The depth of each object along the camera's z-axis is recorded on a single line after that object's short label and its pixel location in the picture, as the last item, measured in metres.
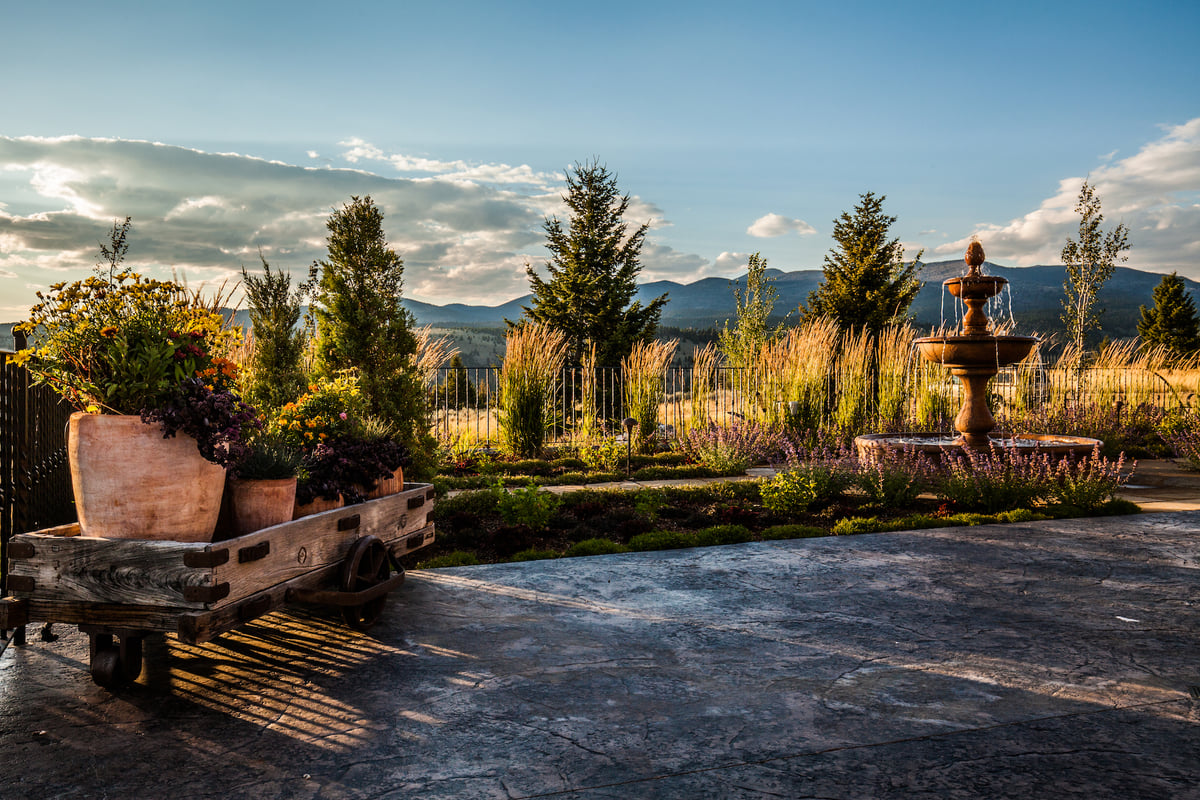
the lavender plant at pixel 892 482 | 6.18
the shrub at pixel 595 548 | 4.58
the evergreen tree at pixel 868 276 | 19.86
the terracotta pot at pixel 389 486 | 3.68
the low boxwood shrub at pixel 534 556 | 4.42
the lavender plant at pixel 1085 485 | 5.89
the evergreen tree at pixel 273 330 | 8.75
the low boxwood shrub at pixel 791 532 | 5.09
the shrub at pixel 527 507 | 5.12
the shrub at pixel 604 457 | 8.54
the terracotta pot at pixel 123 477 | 2.47
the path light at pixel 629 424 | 7.62
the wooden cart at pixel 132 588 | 2.38
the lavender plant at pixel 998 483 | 6.05
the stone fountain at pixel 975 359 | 7.31
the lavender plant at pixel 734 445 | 8.29
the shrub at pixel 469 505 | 5.57
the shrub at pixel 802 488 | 5.90
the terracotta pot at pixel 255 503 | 2.90
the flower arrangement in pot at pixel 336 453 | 3.30
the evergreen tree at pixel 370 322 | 7.14
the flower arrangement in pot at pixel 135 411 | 2.48
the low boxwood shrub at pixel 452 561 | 4.29
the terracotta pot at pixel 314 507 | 3.20
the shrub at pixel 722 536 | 4.91
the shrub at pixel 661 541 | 4.75
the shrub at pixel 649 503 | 5.66
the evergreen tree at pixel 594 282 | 18.83
